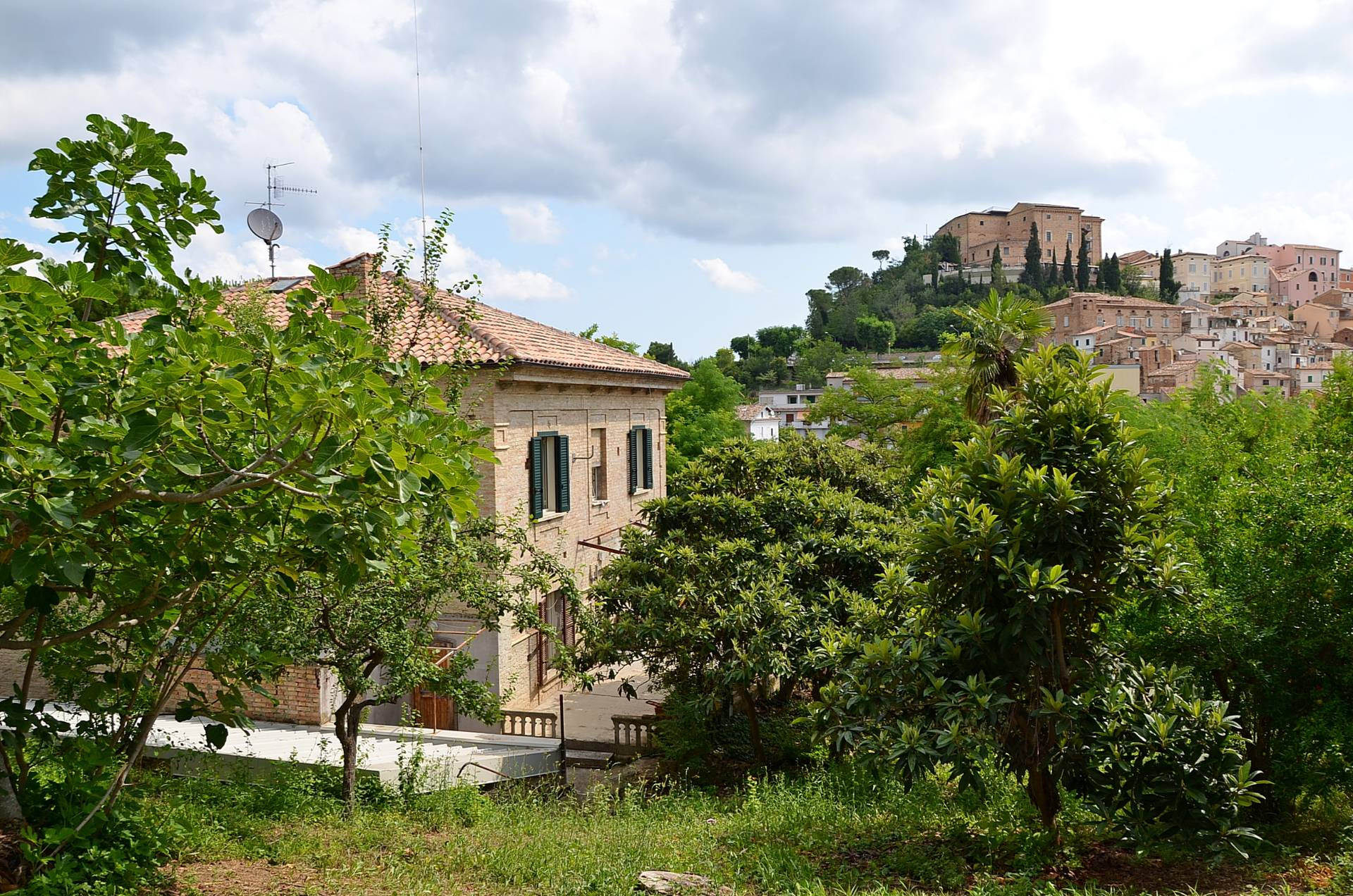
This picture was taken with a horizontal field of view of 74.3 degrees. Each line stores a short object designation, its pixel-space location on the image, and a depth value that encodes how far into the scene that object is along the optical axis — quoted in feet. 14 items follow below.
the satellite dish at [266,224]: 70.18
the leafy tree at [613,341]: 150.51
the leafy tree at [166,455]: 12.20
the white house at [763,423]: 298.97
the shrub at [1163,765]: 21.13
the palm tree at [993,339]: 36.58
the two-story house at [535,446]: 52.85
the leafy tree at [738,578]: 40.32
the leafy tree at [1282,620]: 24.34
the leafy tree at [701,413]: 152.97
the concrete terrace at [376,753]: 36.86
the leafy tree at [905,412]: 102.83
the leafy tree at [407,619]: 30.50
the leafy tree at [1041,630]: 21.75
